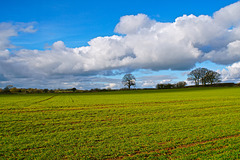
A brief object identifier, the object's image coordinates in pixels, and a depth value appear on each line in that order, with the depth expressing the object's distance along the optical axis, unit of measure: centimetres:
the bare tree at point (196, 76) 13562
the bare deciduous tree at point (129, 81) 14460
